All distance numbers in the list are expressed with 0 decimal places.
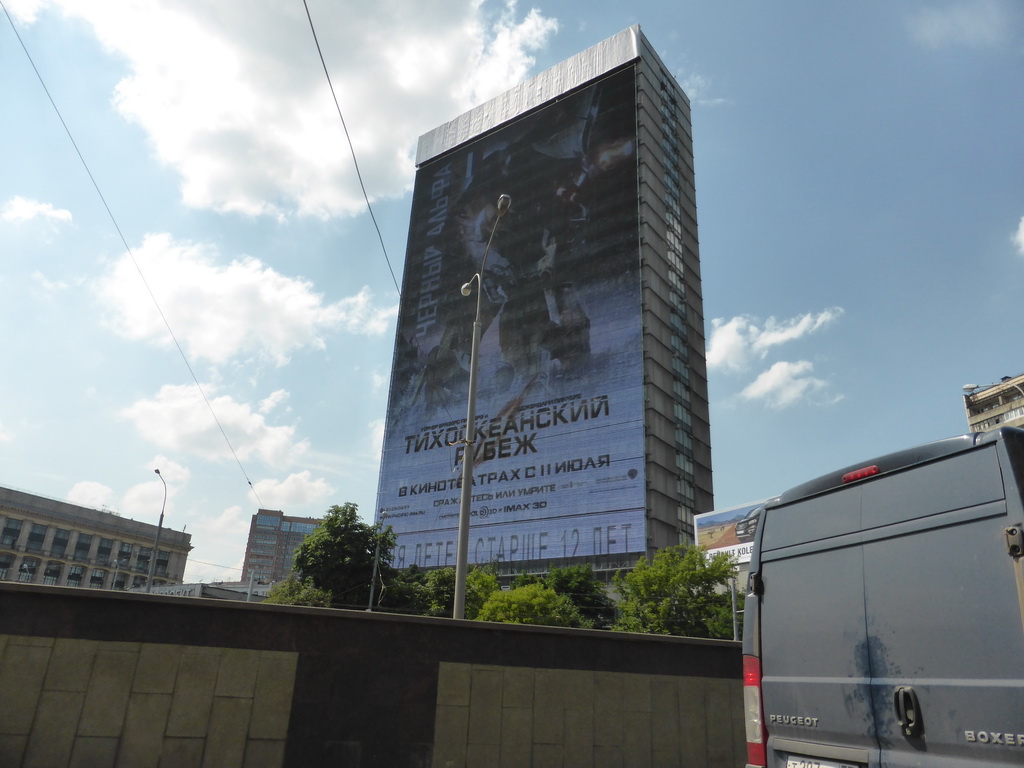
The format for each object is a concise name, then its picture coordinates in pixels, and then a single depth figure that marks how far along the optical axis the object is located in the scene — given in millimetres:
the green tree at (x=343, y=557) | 44250
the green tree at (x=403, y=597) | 45125
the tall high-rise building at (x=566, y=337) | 70938
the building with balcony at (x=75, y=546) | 103000
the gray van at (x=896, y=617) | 4031
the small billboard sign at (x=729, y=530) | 57312
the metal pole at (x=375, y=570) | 43478
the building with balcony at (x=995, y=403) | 85625
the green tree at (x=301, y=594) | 42188
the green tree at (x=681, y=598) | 48469
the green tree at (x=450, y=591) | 48719
